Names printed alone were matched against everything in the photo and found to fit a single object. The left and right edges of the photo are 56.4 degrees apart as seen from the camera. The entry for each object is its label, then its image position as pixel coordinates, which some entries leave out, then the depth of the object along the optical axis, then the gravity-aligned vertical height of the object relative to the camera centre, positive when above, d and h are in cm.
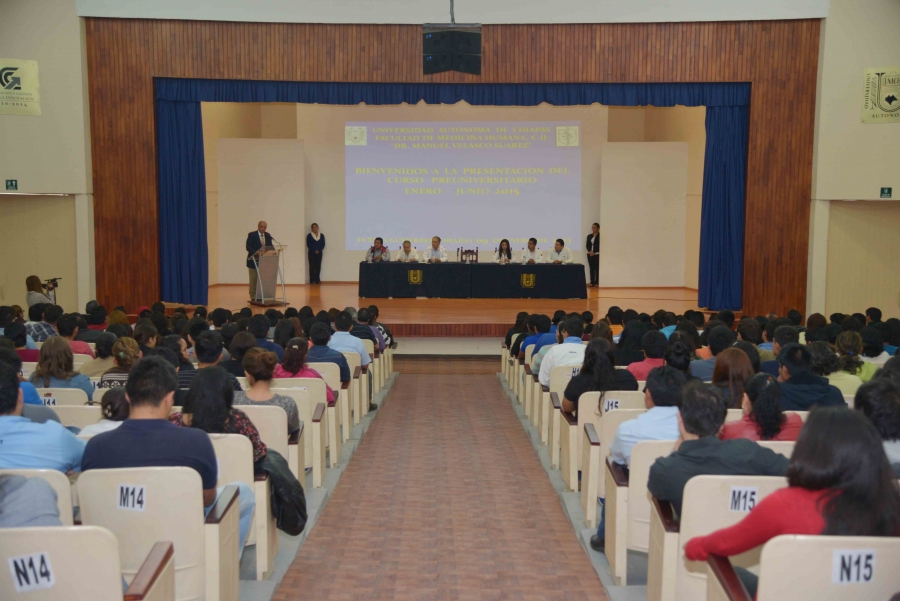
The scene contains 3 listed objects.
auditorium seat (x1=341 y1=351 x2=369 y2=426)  571 -101
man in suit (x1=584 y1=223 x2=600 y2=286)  1402 -10
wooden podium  1113 -47
